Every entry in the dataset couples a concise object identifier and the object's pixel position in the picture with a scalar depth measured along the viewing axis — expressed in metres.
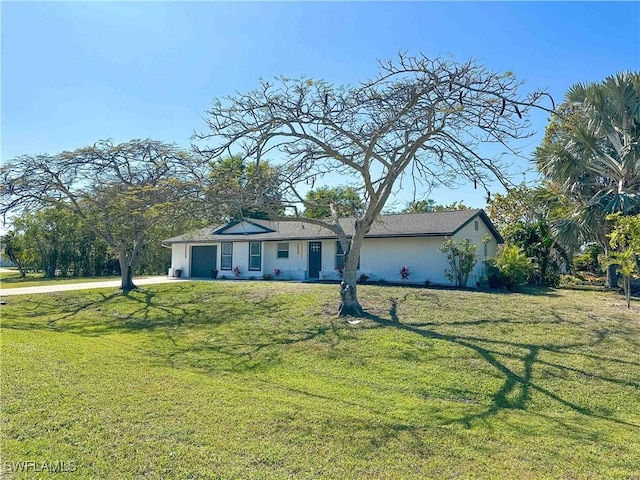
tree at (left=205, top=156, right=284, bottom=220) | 10.59
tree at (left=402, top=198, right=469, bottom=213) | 39.09
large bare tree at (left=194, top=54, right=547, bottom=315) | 8.95
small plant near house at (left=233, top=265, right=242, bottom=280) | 23.70
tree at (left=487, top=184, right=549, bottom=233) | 17.56
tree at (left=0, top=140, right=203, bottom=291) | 16.19
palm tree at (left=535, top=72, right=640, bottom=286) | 14.29
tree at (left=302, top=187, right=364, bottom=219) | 12.56
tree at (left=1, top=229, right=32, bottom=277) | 34.30
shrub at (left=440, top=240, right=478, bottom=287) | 17.14
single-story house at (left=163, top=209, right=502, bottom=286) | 19.11
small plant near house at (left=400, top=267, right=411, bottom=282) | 19.27
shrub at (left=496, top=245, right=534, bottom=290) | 16.64
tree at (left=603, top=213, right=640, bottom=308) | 9.76
